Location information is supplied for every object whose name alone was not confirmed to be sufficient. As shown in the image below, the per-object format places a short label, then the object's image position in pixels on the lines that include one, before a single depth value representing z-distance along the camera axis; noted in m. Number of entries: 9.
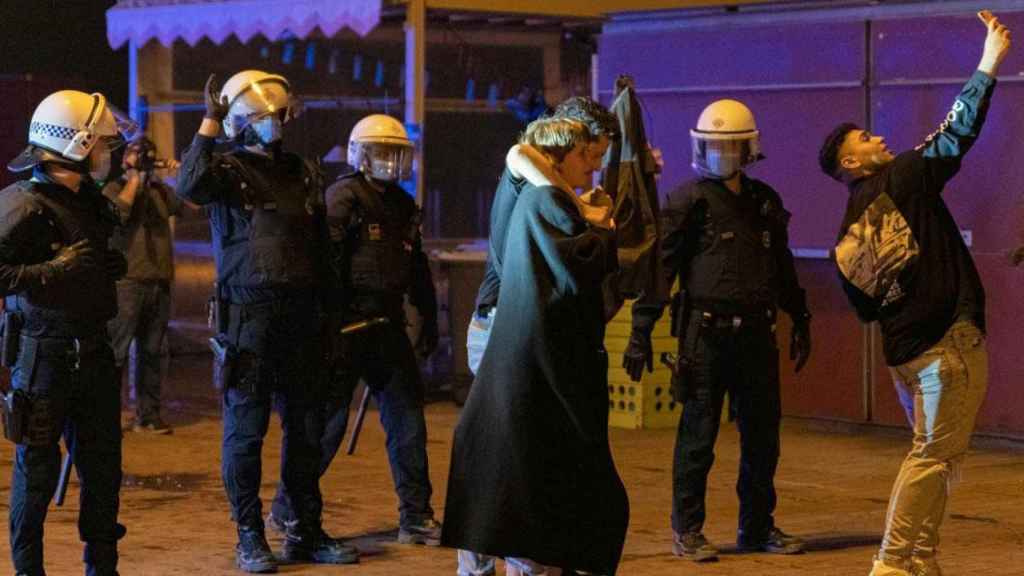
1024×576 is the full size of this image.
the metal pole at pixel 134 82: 17.16
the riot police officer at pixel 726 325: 9.27
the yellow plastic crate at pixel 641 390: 13.95
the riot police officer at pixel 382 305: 9.59
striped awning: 14.95
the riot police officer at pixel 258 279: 8.72
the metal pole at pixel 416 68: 14.92
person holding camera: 13.48
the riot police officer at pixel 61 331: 7.80
